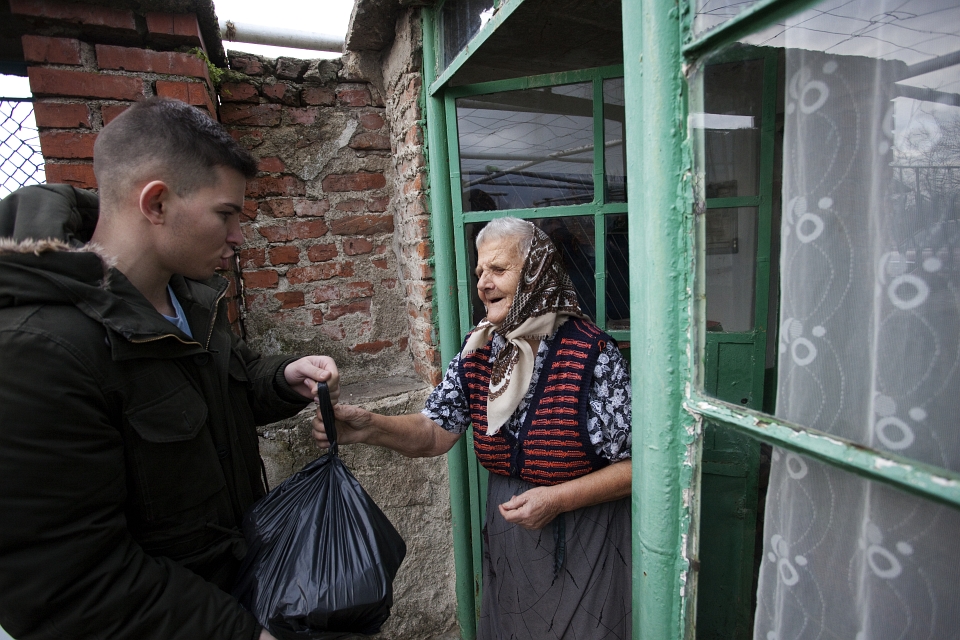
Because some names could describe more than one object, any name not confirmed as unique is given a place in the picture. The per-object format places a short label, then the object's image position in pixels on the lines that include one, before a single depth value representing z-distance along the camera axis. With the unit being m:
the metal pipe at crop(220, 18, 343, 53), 2.69
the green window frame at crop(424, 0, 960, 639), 0.80
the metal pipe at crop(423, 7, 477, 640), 2.03
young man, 0.91
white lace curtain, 0.66
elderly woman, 1.40
